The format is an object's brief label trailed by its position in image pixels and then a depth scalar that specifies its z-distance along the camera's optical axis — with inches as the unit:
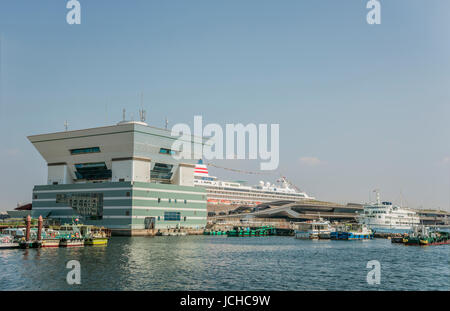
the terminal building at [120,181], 4025.6
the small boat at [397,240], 3627.7
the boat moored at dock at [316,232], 4253.0
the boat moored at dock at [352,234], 4217.5
